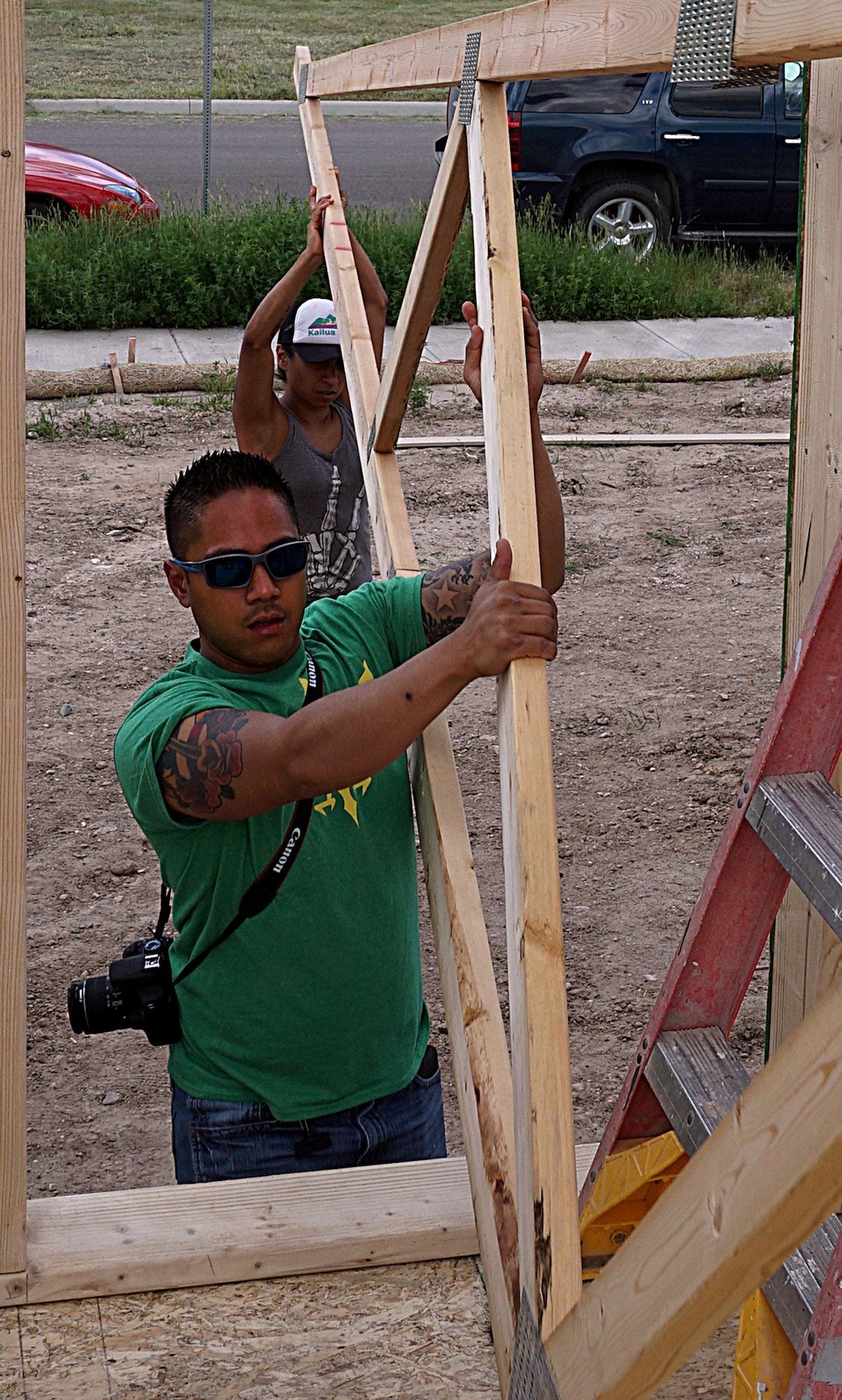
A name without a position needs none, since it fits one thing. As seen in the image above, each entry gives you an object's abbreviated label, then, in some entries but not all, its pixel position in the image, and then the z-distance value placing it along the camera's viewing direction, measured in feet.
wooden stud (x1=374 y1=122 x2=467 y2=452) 8.91
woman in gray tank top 13.33
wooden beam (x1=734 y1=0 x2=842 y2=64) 4.48
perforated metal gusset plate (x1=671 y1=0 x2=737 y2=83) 5.08
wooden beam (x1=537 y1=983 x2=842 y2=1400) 3.56
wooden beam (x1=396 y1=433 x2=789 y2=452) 29.58
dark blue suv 38.88
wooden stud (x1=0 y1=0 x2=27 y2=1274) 6.97
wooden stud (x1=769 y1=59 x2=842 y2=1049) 6.49
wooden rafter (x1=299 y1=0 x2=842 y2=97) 4.68
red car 37.93
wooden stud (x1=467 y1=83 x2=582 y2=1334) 5.47
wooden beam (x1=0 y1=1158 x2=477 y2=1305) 7.38
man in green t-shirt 7.25
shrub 35.29
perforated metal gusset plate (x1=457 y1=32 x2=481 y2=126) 7.88
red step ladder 5.16
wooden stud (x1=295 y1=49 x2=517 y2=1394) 6.63
